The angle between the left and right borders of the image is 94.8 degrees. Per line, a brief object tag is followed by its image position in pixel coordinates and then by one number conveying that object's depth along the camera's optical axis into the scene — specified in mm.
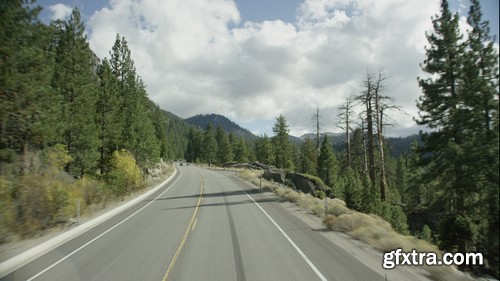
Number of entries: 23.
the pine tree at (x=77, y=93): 19406
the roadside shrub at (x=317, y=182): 31094
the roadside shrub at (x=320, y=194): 28303
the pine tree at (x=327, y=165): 41406
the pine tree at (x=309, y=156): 54600
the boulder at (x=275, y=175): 32062
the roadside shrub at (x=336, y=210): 11766
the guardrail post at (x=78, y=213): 9938
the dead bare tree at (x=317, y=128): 38909
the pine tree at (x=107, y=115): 24453
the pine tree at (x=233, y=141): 92250
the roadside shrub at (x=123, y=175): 21234
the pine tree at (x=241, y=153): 73812
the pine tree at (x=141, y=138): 28167
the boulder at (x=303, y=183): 29423
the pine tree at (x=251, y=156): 92075
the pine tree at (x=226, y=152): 80175
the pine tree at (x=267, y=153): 63162
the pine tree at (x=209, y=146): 83938
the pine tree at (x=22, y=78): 9648
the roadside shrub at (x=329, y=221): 10064
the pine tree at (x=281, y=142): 49031
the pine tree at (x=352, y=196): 25725
